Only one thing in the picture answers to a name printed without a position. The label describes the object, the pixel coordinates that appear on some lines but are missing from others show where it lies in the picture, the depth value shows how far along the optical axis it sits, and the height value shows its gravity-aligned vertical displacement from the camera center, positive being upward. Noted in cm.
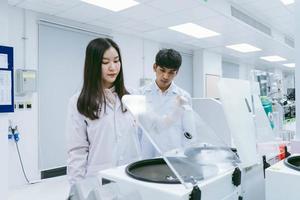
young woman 129 -9
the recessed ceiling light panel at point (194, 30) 467 +138
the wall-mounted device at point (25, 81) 352 +30
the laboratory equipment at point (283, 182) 62 -20
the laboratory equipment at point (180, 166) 59 -18
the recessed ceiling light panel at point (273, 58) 826 +143
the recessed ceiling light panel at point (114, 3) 347 +137
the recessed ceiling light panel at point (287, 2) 401 +157
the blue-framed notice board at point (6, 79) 255 +24
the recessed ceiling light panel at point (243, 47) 630 +139
